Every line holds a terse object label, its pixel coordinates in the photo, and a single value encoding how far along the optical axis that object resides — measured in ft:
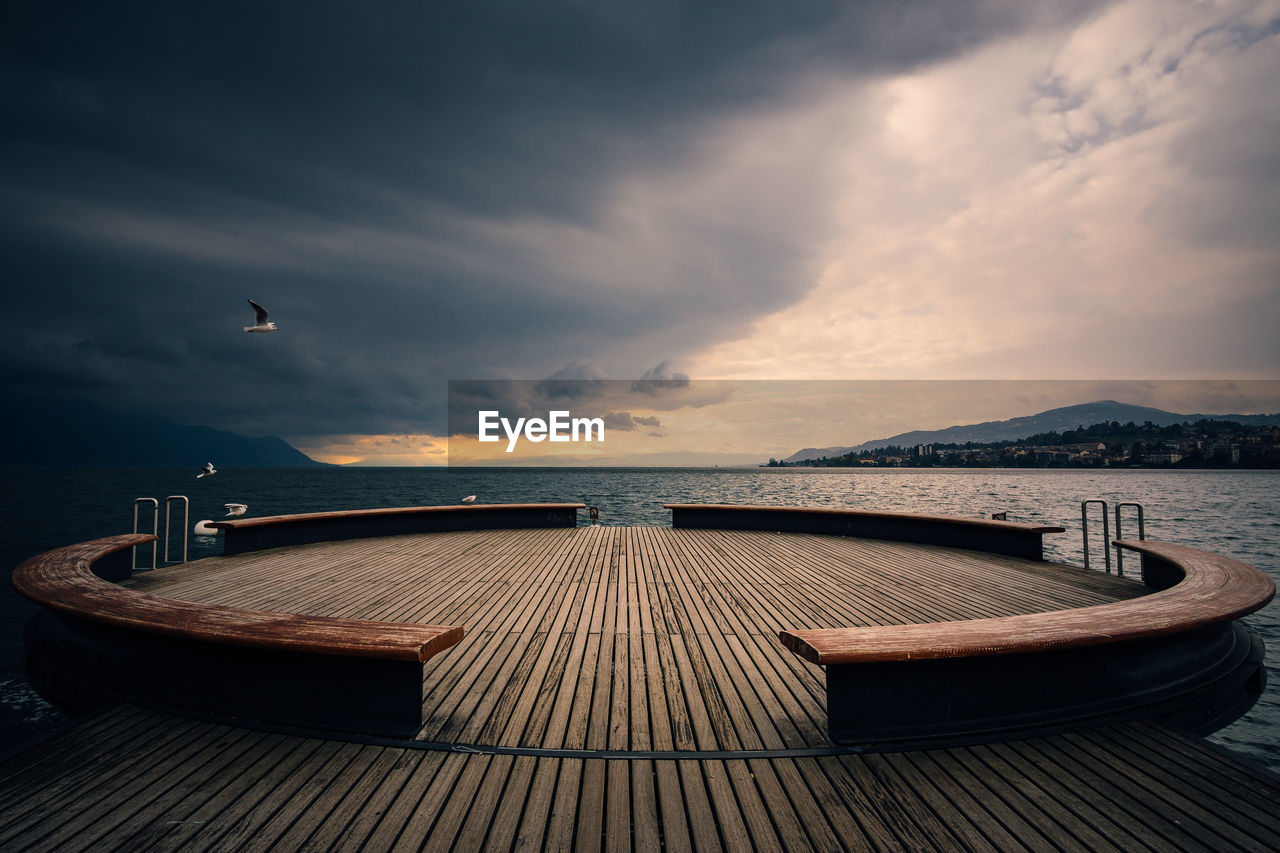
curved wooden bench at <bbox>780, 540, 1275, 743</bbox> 8.66
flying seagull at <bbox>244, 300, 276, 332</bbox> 32.48
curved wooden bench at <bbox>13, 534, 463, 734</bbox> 8.86
